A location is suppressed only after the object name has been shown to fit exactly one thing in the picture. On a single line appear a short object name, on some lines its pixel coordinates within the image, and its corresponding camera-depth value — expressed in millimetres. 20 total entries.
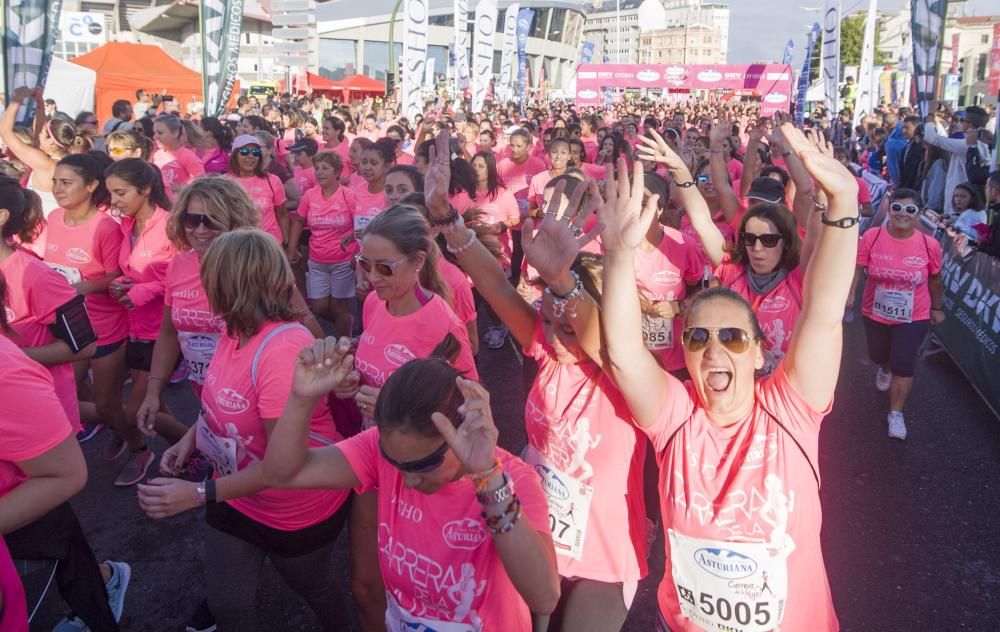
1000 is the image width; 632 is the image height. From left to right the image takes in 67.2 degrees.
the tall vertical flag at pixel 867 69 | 16806
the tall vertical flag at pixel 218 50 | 12758
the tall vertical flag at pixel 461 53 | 18223
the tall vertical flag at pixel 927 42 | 10781
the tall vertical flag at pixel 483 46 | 17125
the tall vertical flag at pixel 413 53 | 13680
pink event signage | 33094
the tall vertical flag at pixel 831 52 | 15505
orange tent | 20797
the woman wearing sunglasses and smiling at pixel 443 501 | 1845
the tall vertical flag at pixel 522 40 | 30259
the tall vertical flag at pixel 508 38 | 26203
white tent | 18297
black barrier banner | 6113
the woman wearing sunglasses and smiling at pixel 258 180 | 6367
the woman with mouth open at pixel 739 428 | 2156
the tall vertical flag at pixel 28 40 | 8797
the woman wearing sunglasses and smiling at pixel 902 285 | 5445
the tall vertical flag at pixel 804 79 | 21411
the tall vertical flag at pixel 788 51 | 33906
